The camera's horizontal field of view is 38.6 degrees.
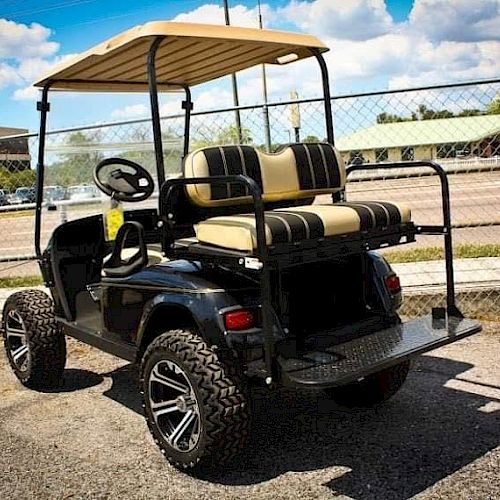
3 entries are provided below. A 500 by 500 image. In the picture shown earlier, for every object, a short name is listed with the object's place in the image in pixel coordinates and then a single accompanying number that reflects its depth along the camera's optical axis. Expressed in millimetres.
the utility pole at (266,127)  6465
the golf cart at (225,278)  3160
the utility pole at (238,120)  6617
